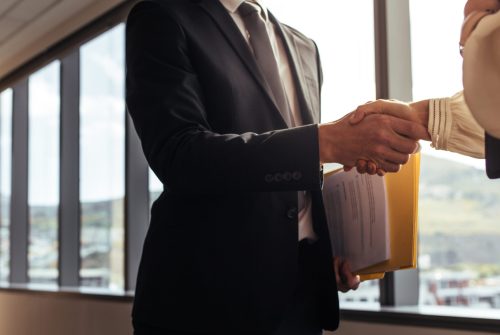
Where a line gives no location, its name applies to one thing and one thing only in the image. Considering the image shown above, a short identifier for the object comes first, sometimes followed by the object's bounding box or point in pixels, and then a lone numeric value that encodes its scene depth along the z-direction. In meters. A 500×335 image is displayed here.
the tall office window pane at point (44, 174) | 6.07
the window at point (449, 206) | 2.52
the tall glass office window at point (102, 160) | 5.09
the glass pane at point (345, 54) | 2.91
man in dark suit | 1.23
